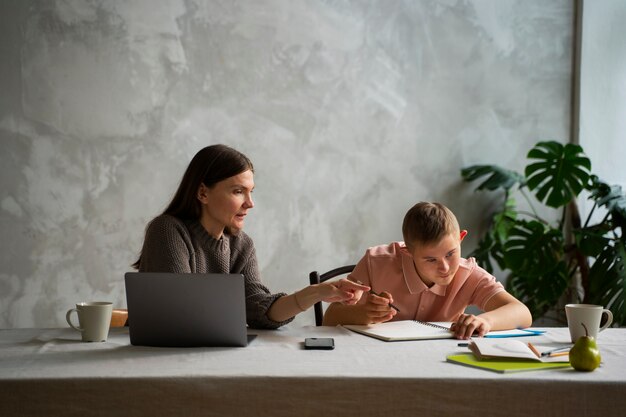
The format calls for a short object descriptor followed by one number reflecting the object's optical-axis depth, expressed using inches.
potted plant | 134.9
